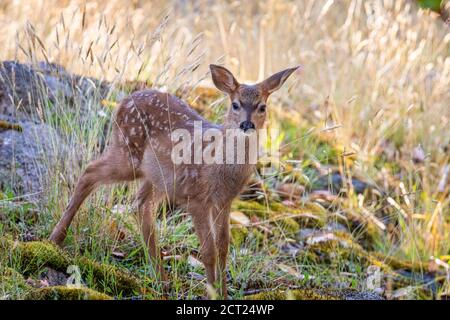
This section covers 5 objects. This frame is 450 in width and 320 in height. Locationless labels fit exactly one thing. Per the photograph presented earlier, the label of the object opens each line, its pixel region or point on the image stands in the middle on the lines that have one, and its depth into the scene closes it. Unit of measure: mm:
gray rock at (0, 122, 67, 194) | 9734
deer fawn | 8687
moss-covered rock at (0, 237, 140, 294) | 8180
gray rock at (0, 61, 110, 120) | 10984
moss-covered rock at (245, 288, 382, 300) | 7973
